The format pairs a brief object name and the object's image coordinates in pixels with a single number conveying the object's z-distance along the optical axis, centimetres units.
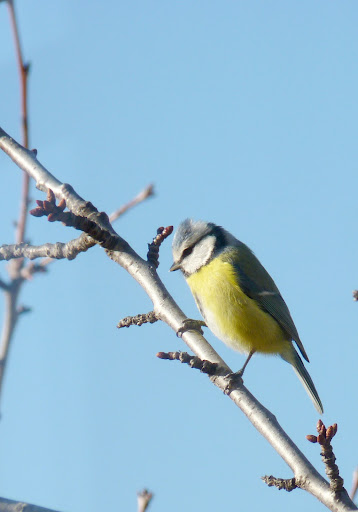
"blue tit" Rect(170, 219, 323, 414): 751
